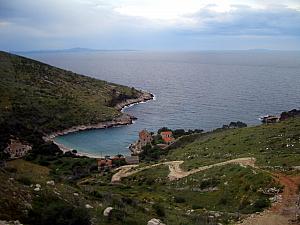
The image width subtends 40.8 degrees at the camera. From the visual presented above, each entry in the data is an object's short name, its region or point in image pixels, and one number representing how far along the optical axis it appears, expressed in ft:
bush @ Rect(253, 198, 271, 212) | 78.33
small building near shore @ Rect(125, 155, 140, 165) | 252.58
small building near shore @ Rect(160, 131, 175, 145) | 325.21
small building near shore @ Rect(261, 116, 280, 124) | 390.01
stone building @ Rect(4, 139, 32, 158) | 288.18
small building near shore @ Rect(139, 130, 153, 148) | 337.93
